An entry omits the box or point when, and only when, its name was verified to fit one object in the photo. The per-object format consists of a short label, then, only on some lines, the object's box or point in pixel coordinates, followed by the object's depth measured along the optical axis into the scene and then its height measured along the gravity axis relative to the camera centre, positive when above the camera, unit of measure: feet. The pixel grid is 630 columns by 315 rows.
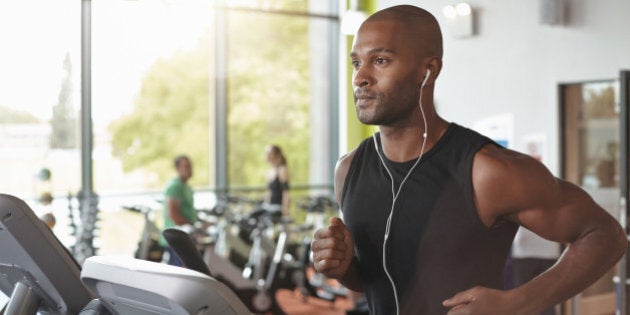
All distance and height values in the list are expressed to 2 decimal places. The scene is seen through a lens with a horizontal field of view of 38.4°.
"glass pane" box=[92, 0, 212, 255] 24.70 +1.46
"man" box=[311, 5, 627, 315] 4.78 -0.32
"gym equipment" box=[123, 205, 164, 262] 22.09 -1.95
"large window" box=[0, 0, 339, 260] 23.71 +1.59
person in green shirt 20.06 -1.06
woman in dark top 24.93 -0.77
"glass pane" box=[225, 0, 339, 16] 27.07 +4.51
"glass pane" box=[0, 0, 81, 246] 23.36 +1.42
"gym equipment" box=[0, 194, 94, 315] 5.48 -0.72
